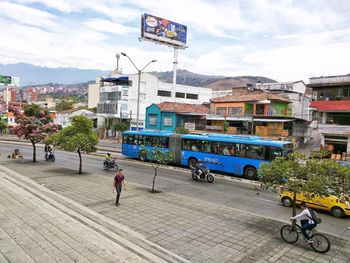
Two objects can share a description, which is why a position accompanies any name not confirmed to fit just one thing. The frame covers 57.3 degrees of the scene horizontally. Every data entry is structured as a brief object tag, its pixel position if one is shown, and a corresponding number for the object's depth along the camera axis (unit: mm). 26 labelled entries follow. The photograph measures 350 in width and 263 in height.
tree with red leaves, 28359
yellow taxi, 15077
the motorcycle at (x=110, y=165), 26422
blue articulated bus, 23812
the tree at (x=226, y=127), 46125
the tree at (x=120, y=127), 64850
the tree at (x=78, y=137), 23047
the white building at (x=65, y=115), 81750
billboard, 61875
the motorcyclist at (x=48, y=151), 31347
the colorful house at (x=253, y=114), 43562
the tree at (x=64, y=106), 122975
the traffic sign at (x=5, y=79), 95444
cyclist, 10586
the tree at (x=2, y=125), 82688
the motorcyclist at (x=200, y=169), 22703
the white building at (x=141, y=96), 69250
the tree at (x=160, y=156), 18600
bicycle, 10516
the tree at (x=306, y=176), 11102
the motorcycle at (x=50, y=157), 31297
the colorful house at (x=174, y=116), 54562
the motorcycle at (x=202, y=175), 22609
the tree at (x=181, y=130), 42631
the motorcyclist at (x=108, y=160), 26406
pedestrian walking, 15117
